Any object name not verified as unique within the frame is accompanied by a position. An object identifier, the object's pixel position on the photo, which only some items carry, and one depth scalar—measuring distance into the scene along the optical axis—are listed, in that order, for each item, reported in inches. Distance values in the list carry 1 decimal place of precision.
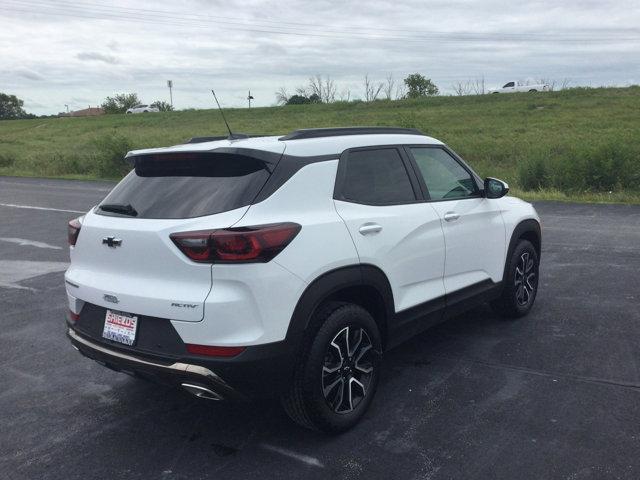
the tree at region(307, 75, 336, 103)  2672.7
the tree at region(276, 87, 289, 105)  2736.2
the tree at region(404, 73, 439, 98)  3483.3
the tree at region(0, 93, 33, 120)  5073.3
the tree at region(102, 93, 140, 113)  4235.0
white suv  126.8
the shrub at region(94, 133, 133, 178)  1001.5
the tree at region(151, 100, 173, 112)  3379.4
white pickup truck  2134.6
